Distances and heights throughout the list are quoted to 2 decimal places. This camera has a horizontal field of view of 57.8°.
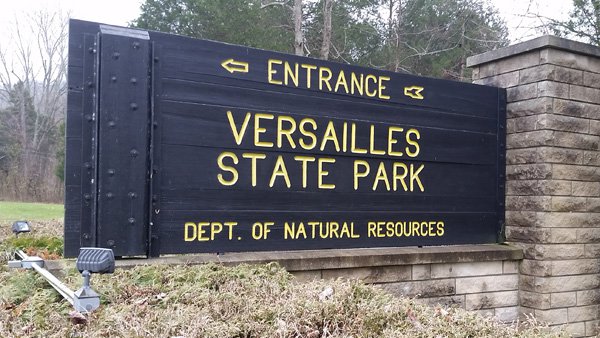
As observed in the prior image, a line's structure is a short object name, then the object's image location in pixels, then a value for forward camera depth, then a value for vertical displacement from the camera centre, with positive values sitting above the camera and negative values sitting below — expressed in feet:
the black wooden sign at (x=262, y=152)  11.17 +0.41
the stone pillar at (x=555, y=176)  16.07 -0.09
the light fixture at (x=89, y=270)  7.22 -1.39
